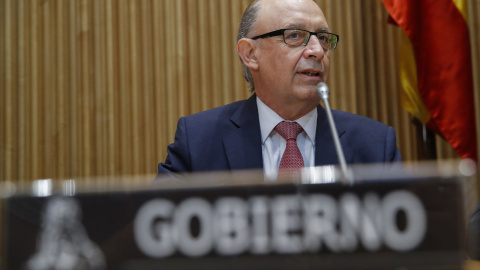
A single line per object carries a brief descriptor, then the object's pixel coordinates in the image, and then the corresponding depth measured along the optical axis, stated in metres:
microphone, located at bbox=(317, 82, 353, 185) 1.16
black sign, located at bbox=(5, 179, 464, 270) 1.15
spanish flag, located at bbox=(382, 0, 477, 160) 2.85
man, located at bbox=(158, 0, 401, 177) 1.85
